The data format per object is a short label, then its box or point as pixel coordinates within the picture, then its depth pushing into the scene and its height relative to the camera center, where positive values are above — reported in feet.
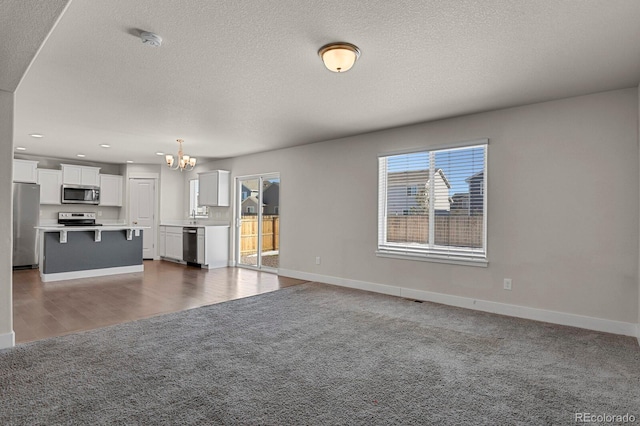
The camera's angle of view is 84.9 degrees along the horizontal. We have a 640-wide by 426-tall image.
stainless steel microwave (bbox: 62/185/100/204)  25.76 +1.50
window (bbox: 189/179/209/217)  29.30 +1.53
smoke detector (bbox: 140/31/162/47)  8.07 +4.14
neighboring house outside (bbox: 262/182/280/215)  22.99 +1.14
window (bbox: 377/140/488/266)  14.40 +0.56
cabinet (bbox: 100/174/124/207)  27.91 +1.97
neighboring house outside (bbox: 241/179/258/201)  24.41 +1.95
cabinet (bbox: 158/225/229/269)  24.30 -2.16
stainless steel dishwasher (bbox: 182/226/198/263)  24.88 -2.13
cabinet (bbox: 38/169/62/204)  24.78 +2.09
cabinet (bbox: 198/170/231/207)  25.45 +2.05
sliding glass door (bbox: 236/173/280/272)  23.39 -0.40
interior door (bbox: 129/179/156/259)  28.68 +0.55
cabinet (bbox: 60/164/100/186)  25.80 +2.97
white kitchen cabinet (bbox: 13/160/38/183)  23.39 +2.90
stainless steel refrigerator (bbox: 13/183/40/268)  22.98 -0.63
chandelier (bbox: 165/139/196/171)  19.37 +3.08
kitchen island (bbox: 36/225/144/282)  19.20 -2.18
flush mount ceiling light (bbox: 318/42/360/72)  8.56 +4.01
